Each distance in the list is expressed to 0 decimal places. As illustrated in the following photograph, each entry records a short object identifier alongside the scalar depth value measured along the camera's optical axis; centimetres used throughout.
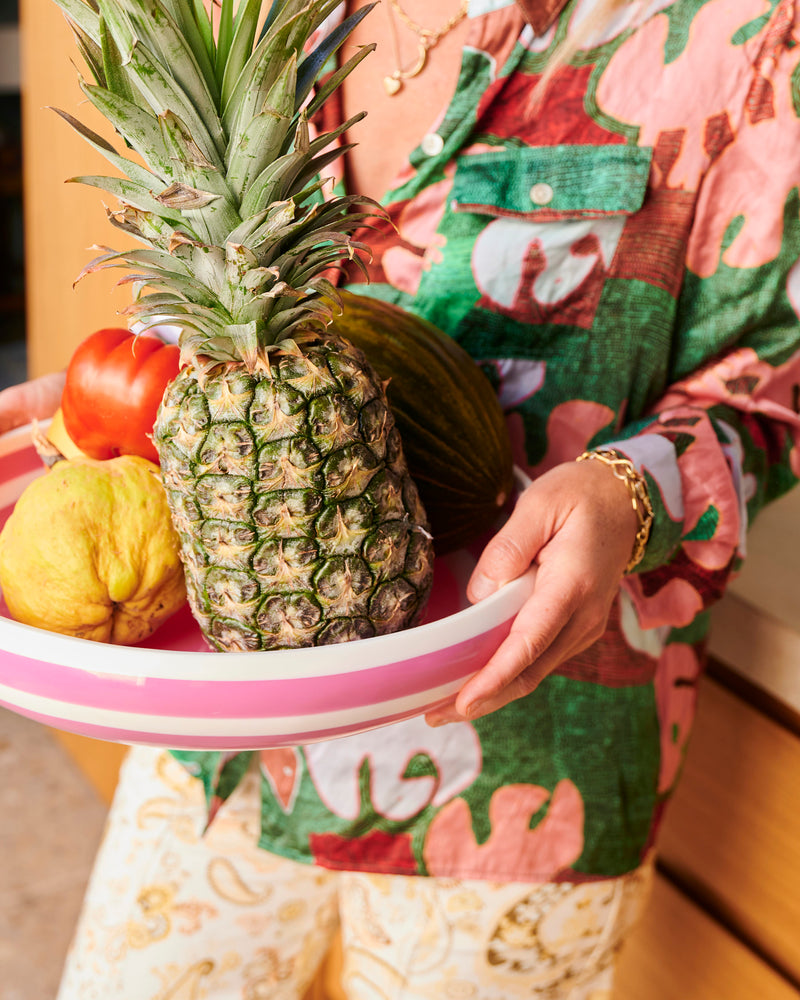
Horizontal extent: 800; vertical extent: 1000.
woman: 70
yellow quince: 58
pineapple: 49
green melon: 67
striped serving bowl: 49
